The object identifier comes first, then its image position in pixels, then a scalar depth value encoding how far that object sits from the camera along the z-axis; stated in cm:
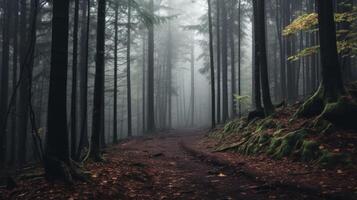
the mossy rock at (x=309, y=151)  905
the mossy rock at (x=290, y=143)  1021
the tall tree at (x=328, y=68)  1061
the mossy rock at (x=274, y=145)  1112
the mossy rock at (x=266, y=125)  1373
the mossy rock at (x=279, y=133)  1170
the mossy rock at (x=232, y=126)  1798
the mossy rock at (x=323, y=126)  995
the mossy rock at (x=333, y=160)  809
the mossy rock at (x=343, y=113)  989
